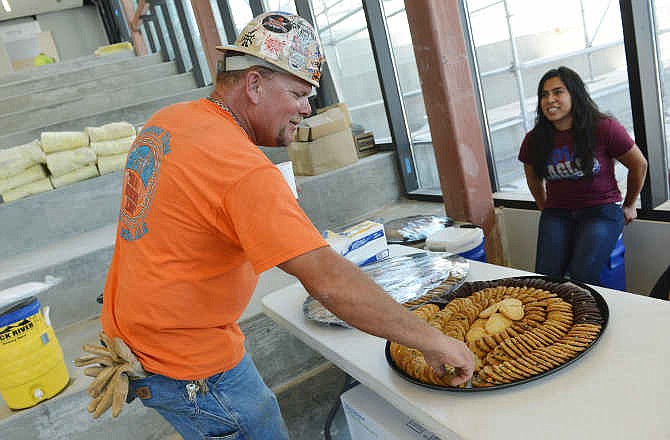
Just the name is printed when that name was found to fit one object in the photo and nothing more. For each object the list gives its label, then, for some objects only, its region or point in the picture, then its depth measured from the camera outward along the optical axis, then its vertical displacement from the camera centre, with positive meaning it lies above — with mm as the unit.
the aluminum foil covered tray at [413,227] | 2434 -631
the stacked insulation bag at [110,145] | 3299 +165
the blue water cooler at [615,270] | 2203 -925
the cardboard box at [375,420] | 1068 -665
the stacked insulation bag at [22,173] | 3035 +117
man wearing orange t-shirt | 870 -191
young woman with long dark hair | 2170 -513
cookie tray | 874 -505
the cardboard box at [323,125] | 3305 -37
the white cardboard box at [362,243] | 1587 -401
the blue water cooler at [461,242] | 1993 -588
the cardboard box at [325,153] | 3318 -218
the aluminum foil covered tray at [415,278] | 1296 -482
